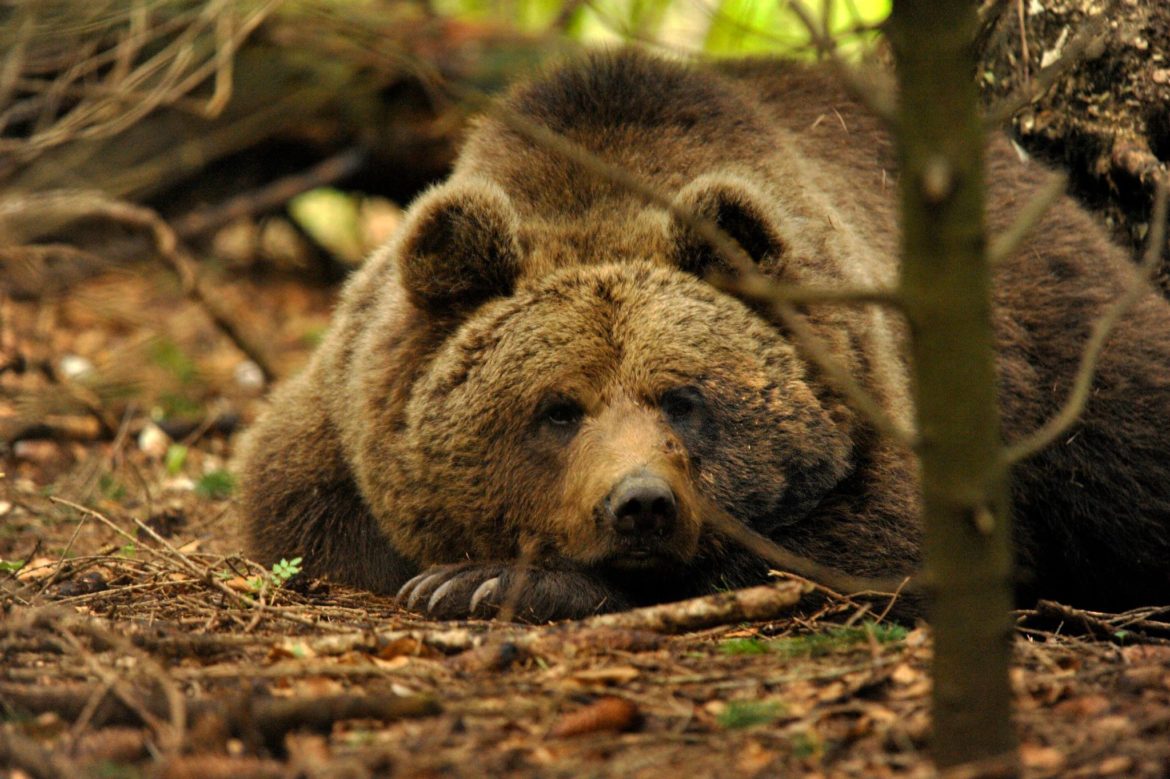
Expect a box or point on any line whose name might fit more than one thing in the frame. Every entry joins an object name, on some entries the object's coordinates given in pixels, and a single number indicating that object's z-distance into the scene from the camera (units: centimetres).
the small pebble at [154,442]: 1595
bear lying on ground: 911
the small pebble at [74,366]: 1769
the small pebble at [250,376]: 1895
